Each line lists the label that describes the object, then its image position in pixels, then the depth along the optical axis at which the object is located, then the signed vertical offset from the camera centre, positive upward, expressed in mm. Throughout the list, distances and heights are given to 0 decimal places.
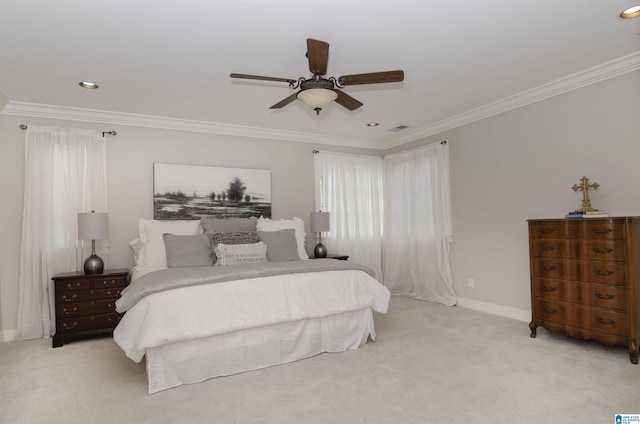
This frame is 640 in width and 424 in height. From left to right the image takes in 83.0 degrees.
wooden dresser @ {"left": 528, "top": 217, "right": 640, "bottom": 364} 2764 -569
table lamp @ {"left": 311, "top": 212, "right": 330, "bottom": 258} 4938 -118
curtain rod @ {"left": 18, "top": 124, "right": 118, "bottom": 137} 4142 +1033
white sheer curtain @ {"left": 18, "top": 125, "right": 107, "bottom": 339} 3762 +175
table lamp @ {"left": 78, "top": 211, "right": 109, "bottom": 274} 3678 -85
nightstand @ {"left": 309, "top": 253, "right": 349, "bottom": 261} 4974 -560
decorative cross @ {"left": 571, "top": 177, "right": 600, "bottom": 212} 3262 +179
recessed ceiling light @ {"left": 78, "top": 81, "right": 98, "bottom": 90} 3298 +1272
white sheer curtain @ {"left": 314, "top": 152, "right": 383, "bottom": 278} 5465 +214
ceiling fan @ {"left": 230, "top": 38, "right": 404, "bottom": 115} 2348 +942
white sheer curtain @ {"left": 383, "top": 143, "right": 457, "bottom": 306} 4879 -146
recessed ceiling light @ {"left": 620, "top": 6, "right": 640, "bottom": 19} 2322 +1282
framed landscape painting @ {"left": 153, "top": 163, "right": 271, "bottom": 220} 4406 +357
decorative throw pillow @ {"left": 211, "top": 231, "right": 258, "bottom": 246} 3928 -207
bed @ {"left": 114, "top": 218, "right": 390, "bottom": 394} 2529 -705
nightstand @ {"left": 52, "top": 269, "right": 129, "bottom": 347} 3525 -807
